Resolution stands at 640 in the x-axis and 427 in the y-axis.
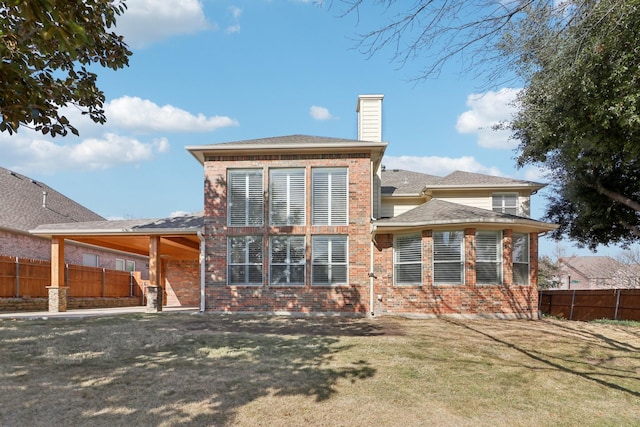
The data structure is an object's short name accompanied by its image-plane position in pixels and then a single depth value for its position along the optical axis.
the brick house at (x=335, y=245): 14.30
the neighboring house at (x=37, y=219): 17.52
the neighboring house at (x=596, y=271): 40.55
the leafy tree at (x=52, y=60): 3.88
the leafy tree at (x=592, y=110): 6.37
